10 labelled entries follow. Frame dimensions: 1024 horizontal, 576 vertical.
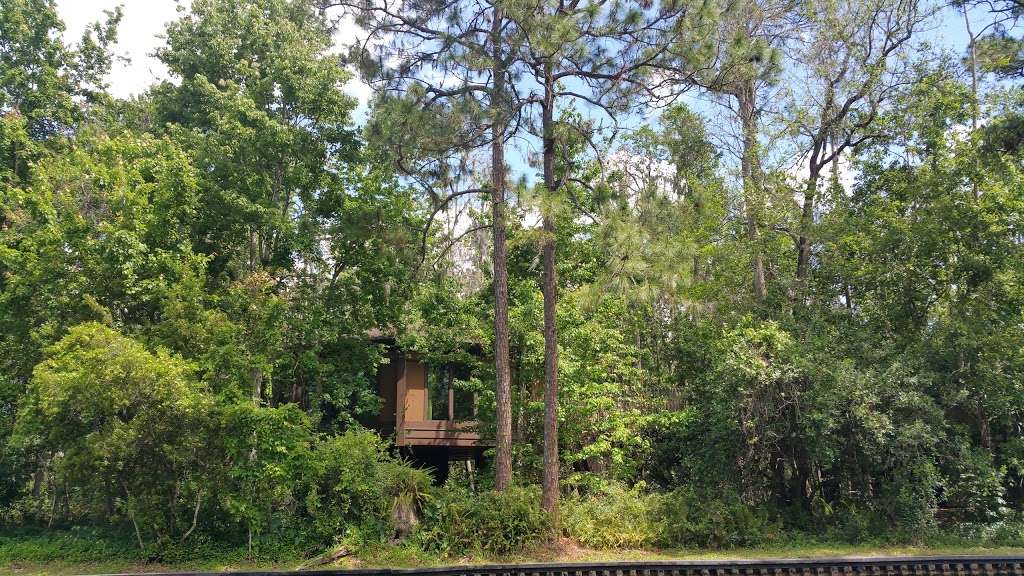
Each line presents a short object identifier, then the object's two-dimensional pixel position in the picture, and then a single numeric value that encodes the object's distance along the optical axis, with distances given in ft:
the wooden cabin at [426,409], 53.36
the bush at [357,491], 40.32
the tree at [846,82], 55.77
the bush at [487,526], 38.93
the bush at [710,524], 40.60
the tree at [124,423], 36.76
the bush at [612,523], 39.83
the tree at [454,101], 41.16
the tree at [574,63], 38.04
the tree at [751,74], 38.99
